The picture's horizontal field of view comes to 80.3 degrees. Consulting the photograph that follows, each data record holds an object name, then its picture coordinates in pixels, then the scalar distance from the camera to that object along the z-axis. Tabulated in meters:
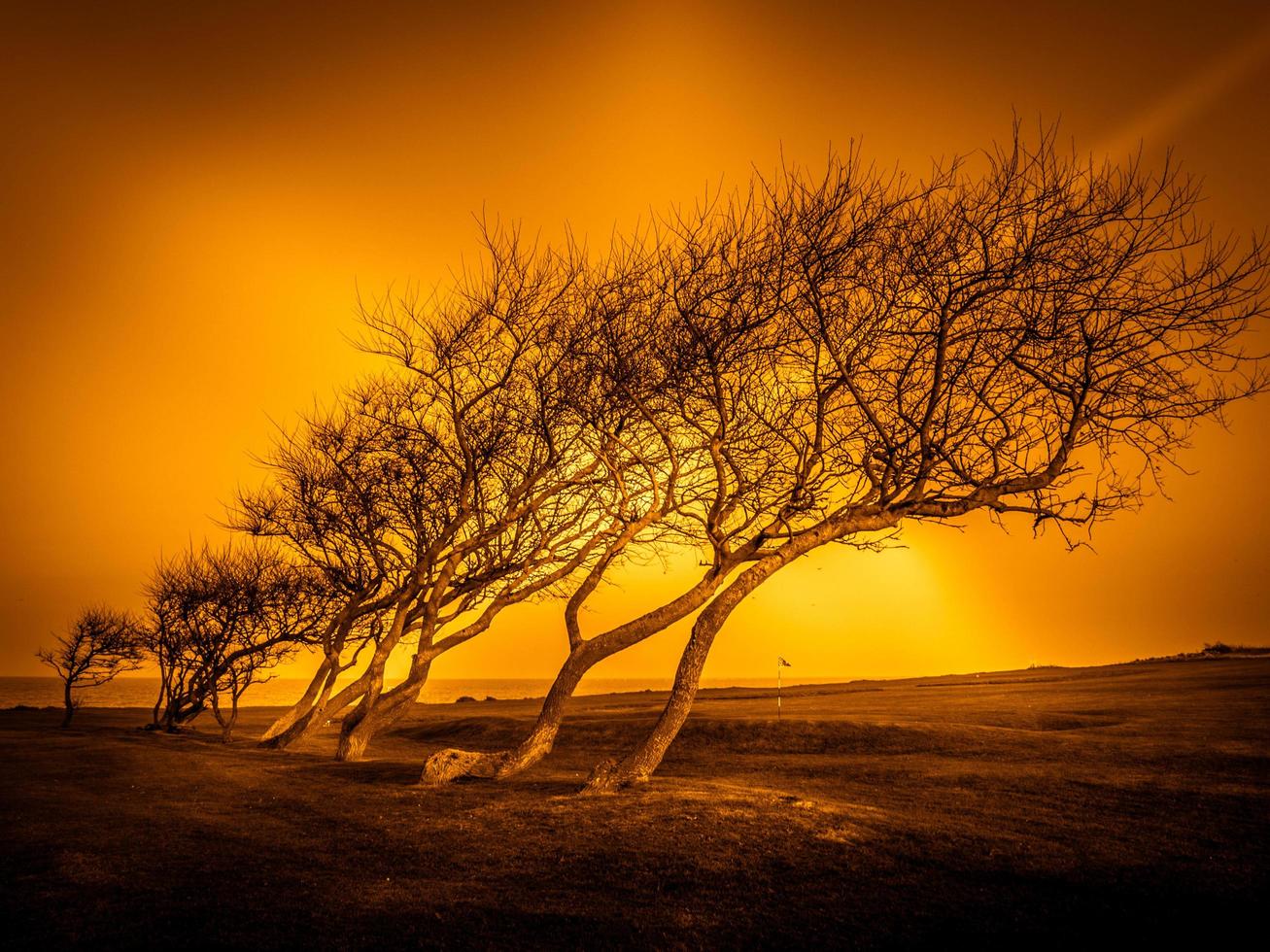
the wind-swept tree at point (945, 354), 13.20
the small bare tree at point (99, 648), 39.34
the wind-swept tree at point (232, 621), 33.38
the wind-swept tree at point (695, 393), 15.12
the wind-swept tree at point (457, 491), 20.69
